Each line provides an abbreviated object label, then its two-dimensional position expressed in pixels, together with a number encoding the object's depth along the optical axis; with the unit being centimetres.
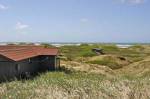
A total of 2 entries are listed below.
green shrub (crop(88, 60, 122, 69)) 2829
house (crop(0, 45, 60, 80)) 1442
